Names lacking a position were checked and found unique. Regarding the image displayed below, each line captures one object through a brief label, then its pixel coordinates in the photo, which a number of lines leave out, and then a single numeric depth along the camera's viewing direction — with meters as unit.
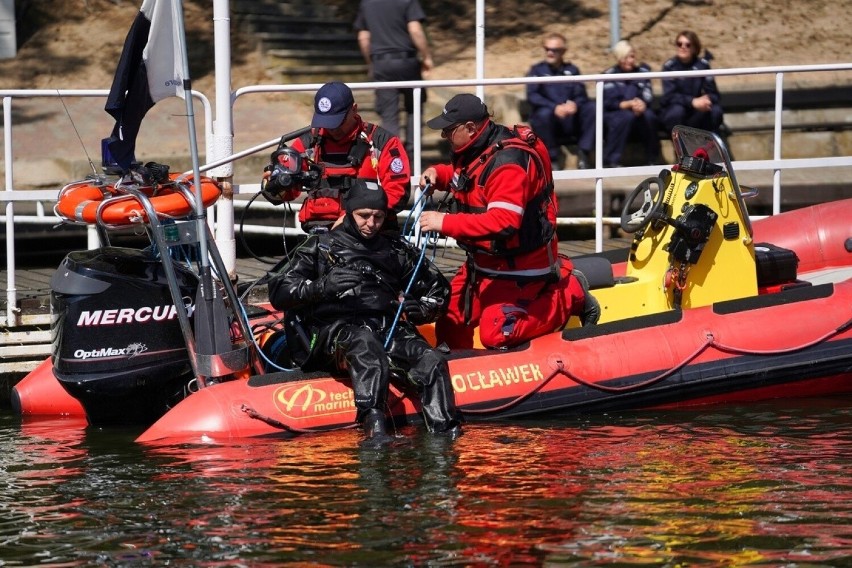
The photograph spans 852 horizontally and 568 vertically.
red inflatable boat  15.27
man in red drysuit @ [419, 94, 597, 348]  15.33
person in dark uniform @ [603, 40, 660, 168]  23.03
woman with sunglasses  22.48
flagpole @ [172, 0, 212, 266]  15.16
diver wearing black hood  14.93
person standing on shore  22.80
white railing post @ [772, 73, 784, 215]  19.53
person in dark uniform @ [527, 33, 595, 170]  22.73
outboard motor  15.27
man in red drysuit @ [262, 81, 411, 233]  16.06
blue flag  15.62
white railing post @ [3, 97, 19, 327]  17.61
